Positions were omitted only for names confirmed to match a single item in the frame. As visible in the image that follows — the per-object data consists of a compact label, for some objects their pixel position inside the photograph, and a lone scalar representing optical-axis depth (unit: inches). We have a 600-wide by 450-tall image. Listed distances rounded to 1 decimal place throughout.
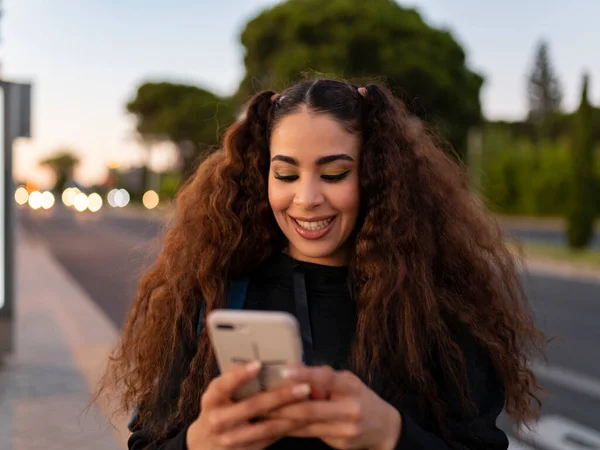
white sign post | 232.8
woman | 64.7
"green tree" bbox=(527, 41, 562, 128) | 2448.3
